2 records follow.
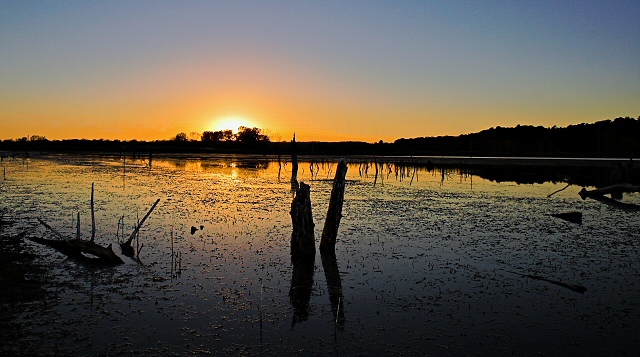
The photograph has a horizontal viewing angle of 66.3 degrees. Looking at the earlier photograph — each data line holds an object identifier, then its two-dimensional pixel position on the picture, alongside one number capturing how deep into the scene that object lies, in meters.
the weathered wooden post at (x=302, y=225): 9.77
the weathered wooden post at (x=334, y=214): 10.33
